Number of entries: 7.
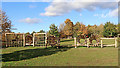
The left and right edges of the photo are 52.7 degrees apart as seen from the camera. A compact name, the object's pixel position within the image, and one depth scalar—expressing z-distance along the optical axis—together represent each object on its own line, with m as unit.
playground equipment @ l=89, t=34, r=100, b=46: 16.09
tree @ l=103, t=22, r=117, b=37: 62.12
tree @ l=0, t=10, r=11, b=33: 20.12
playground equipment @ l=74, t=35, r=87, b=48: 15.84
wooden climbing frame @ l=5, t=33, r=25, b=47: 19.85
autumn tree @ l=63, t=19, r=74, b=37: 54.22
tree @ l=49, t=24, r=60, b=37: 49.59
